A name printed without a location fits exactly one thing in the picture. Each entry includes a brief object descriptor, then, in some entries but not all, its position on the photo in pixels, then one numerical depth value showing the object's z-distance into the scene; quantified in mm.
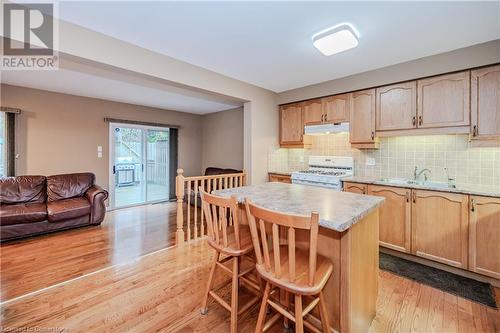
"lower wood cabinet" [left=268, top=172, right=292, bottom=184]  3986
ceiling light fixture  2082
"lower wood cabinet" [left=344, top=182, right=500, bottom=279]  2270
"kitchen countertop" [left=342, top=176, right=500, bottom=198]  2281
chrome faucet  3043
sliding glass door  5355
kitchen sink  2772
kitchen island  1398
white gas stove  3381
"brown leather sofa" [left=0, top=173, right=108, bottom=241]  3346
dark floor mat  2137
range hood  3508
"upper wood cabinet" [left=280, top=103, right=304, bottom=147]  4074
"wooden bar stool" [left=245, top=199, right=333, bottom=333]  1189
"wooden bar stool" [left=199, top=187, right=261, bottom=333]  1602
